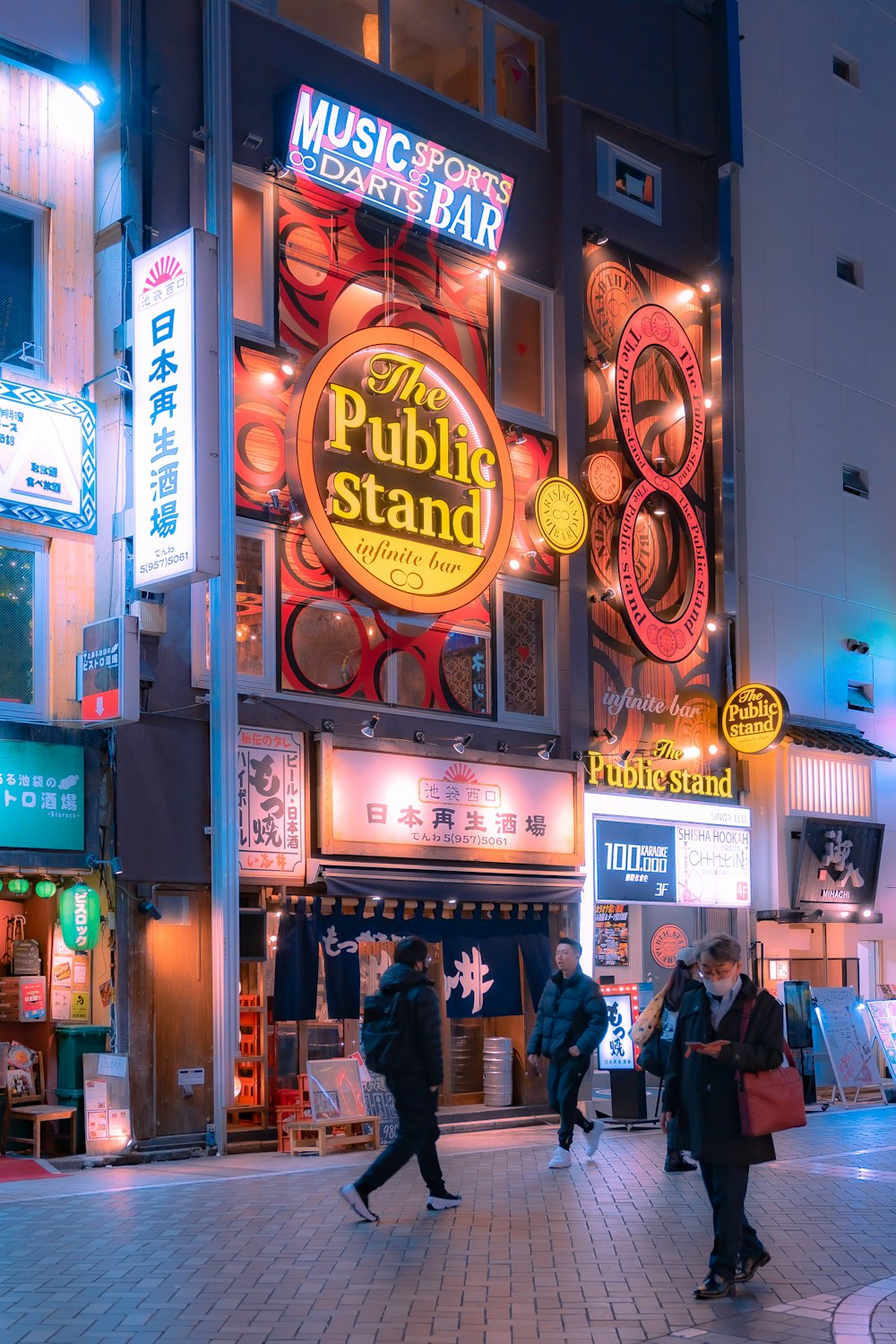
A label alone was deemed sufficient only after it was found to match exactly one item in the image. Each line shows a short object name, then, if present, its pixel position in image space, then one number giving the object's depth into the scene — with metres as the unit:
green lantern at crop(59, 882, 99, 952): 15.04
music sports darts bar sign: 17.92
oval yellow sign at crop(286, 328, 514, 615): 17.69
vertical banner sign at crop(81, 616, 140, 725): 14.75
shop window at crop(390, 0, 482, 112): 20.33
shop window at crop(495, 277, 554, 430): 20.84
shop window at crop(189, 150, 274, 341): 17.59
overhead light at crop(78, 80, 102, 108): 16.41
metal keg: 19.06
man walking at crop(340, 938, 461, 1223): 10.81
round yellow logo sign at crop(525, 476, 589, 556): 20.06
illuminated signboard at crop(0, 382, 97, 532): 15.23
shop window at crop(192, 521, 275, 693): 17.05
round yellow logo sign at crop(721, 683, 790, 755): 22.36
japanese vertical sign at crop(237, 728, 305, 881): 16.38
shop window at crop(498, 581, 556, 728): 20.19
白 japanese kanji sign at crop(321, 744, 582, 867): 17.30
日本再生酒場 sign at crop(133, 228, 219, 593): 14.98
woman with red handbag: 8.77
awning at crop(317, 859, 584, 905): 17.03
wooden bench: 15.18
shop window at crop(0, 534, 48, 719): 15.27
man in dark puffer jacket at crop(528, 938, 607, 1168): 13.84
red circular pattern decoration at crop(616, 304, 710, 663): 21.83
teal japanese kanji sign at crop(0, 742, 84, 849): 14.78
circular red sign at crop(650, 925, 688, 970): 22.23
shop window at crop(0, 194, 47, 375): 15.91
